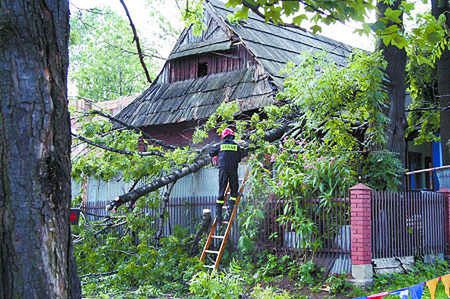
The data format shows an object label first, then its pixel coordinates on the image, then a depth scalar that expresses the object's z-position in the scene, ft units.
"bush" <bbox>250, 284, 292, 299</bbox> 28.19
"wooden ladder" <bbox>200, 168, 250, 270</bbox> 36.09
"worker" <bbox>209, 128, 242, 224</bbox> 37.63
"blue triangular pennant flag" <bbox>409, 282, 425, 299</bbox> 21.90
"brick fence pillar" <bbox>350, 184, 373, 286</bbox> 32.32
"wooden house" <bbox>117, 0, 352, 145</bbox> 55.01
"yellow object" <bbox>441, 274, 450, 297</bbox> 25.58
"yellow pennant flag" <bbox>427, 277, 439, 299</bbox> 22.80
